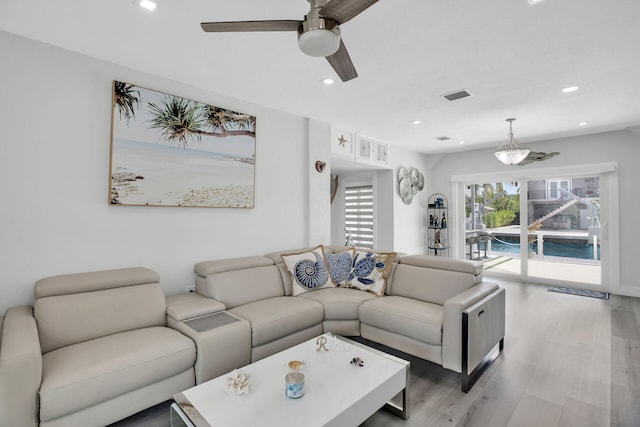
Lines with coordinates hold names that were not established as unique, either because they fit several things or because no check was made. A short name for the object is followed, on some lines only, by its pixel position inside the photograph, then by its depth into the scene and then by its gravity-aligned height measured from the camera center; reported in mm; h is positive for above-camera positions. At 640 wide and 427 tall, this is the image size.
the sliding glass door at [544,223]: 4922 -24
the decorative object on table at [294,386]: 1581 -842
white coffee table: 1441 -897
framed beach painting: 2629 +625
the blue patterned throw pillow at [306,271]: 3271 -544
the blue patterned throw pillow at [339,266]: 3459 -508
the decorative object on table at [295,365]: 1812 -844
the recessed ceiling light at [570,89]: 3080 +1327
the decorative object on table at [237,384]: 1601 -853
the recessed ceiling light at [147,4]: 1846 +1275
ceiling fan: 1420 +938
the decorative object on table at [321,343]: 2127 -845
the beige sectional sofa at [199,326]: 1639 -780
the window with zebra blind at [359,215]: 6016 +104
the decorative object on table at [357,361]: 1911 -862
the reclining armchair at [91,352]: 1529 -805
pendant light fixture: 4094 +879
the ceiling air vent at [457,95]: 3217 +1331
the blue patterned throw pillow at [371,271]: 3238 -538
